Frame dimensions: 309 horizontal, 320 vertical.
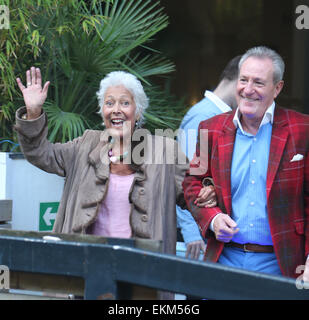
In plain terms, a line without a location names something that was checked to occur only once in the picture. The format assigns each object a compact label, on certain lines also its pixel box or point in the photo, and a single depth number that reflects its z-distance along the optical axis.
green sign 8.09
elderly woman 6.41
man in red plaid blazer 5.45
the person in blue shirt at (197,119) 8.09
